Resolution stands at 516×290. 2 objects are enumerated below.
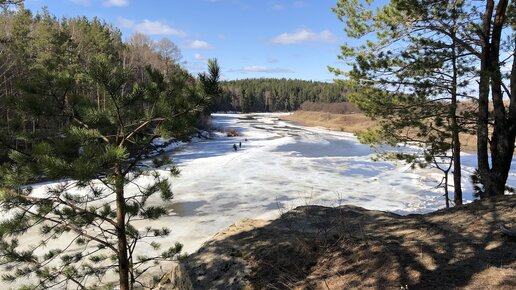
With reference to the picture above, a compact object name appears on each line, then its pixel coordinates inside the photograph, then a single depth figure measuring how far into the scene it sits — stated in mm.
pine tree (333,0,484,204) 8375
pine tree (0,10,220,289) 4066
